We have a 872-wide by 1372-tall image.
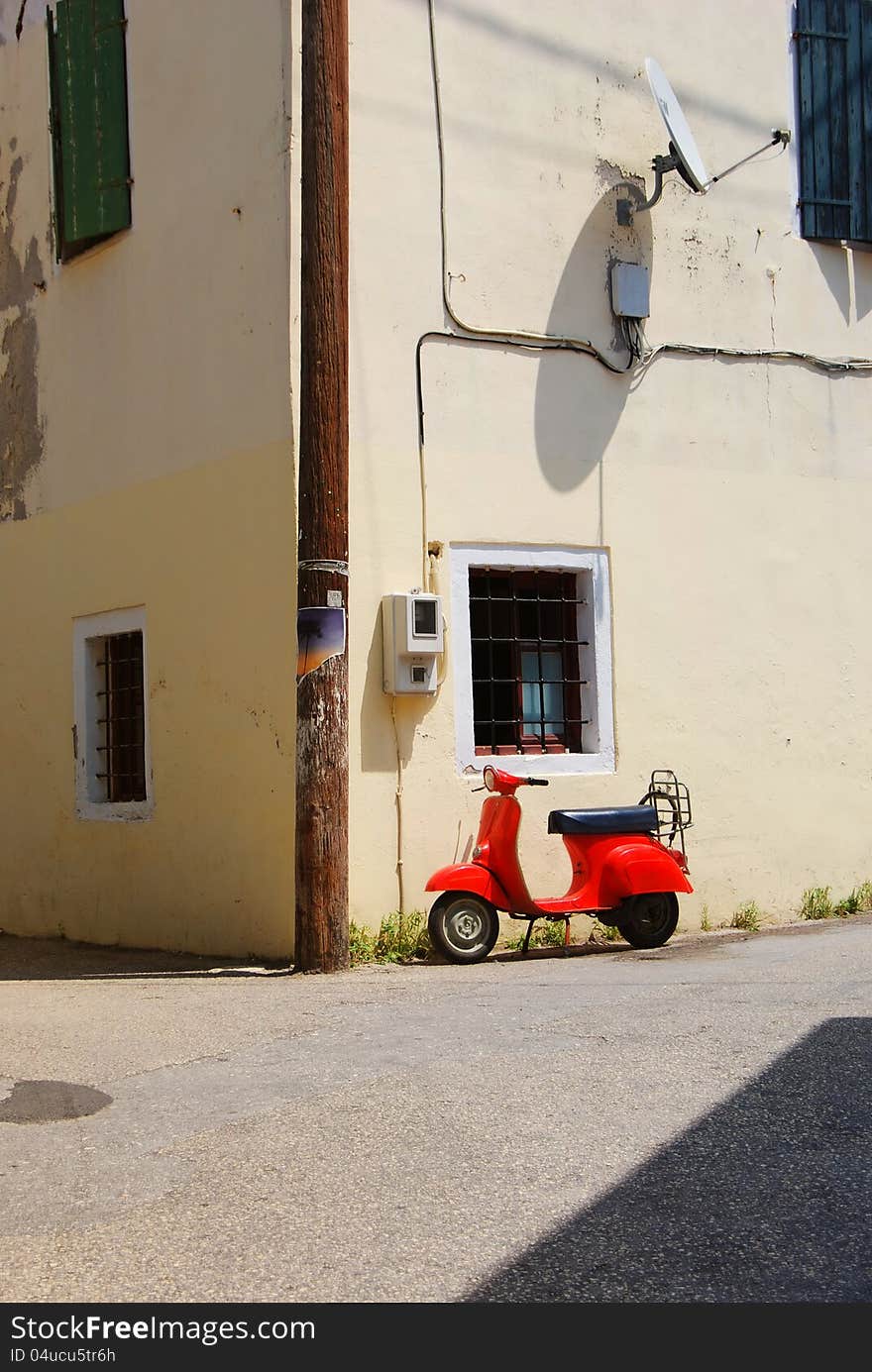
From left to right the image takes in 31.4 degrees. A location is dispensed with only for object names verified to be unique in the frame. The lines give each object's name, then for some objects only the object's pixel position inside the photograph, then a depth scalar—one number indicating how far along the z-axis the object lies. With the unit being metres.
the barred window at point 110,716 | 10.67
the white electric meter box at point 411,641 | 8.86
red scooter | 8.43
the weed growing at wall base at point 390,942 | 8.64
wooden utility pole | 8.20
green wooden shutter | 10.59
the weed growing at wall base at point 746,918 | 10.12
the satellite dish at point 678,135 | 9.65
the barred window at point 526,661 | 9.61
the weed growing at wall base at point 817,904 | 10.42
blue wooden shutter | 11.01
